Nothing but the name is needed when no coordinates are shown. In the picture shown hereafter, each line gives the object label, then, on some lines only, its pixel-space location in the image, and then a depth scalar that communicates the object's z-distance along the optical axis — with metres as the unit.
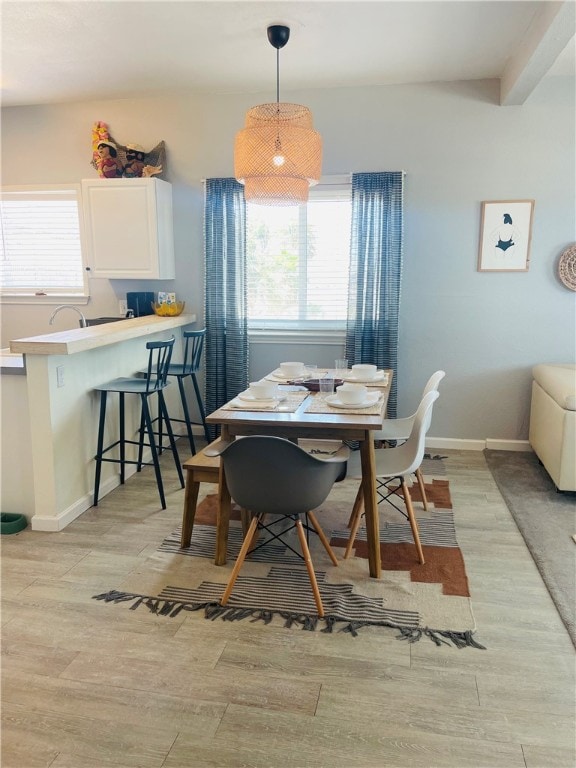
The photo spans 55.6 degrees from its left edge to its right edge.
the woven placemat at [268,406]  2.63
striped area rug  2.25
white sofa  3.32
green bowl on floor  3.00
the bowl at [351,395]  2.63
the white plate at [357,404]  2.62
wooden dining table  2.43
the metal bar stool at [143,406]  3.29
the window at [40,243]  4.77
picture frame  4.06
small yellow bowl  4.48
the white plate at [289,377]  3.33
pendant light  2.77
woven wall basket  4.02
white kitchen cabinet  4.27
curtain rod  4.21
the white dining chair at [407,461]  2.59
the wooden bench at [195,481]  2.76
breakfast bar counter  2.94
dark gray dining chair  2.12
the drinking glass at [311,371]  3.37
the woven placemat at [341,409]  2.55
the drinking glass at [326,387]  3.01
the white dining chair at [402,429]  3.02
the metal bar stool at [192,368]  3.91
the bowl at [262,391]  2.76
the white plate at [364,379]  3.19
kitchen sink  4.50
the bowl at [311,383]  3.08
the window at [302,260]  4.35
